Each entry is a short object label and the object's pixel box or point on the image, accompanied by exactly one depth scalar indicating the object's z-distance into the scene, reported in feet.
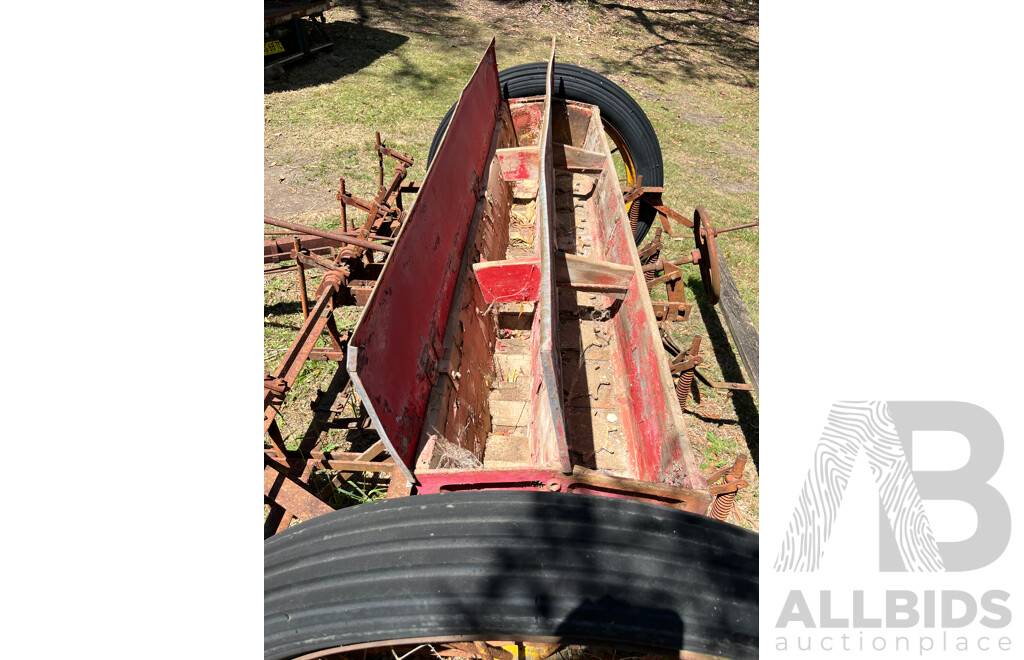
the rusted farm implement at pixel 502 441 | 5.06
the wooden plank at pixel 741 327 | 12.92
